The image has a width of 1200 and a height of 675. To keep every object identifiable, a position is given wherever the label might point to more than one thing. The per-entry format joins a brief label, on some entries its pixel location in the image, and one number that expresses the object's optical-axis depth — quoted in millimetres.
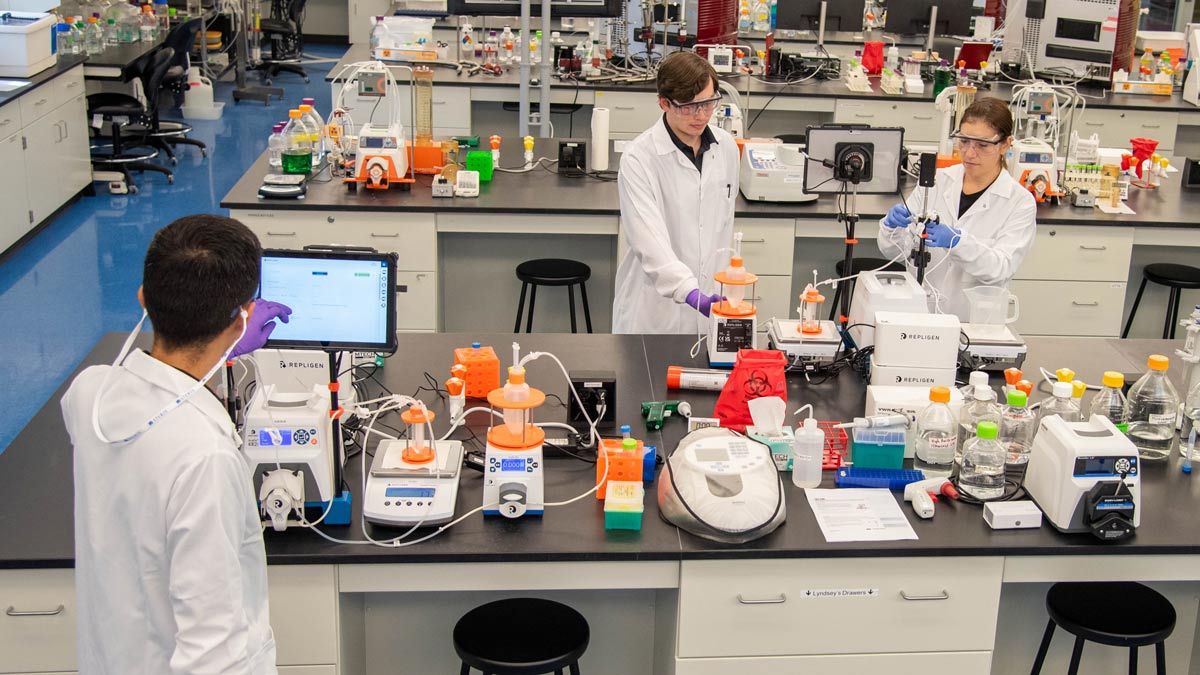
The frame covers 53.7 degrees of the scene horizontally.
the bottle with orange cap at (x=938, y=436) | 2684
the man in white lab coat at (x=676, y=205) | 3484
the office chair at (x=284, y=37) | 10445
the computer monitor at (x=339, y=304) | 2379
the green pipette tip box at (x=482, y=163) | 4871
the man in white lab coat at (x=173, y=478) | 1707
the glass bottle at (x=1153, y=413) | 2773
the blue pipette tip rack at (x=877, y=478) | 2617
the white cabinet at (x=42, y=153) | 5949
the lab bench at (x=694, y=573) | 2334
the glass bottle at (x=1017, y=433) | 2715
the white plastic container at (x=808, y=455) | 2592
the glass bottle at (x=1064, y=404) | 2658
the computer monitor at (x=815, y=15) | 7891
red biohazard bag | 2752
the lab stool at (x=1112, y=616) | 2604
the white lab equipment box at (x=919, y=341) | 2898
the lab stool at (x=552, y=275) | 4738
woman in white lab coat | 3543
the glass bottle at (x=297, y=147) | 4770
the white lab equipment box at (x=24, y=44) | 6189
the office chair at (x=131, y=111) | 7285
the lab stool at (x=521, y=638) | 2438
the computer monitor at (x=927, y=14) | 8078
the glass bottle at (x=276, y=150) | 4801
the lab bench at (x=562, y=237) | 4590
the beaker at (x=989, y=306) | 3213
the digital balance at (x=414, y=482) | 2381
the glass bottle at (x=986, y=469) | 2557
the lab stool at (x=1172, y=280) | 4844
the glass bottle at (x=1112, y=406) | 2859
